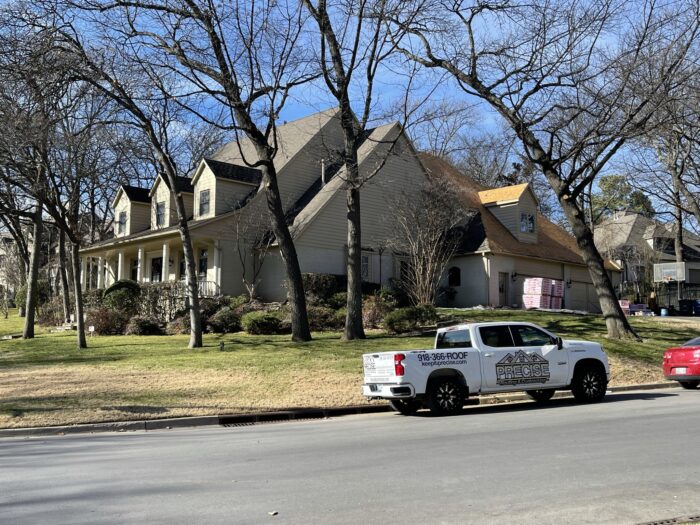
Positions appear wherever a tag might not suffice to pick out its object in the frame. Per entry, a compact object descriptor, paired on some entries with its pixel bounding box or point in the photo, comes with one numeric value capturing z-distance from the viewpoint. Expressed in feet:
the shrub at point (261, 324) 79.97
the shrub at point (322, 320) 83.20
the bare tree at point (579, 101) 67.77
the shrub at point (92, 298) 106.41
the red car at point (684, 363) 54.19
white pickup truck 40.60
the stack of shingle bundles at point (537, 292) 105.60
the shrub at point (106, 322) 88.69
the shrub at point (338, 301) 91.50
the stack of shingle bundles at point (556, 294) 108.68
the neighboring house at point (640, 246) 174.09
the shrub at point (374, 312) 83.61
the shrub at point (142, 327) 86.12
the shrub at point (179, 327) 86.89
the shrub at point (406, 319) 76.23
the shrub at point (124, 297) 94.48
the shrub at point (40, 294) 137.40
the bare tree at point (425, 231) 91.40
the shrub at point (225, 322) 84.58
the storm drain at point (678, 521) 17.42
